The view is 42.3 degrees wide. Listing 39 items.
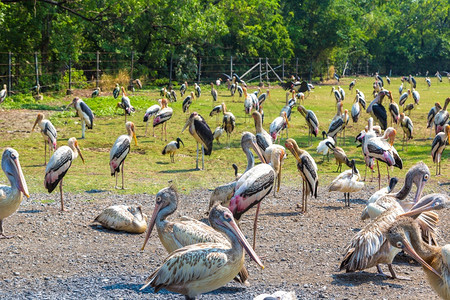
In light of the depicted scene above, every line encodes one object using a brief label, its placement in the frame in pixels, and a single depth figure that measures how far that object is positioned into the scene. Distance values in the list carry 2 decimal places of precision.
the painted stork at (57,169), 8.66
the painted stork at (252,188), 6.66
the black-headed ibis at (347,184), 8.92
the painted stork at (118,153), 10.24
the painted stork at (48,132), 12.55
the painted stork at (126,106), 17.44
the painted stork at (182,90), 26.40
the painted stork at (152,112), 16.22
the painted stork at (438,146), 11.64
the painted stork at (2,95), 19.66
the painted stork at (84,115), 15.18
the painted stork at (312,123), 14.89
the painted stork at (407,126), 15.06
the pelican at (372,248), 5.64
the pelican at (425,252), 4.64
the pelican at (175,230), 5.43
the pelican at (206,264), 4.55
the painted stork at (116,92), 22.84
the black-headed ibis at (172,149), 13.00
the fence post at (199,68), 32.84
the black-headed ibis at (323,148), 13.14
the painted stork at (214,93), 24.33
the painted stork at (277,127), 13.84
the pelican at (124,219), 7.38
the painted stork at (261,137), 11.17
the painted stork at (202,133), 12.87
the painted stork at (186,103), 19.52
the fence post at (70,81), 24.47
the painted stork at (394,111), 16.36
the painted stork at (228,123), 15.12
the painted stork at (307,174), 8.69
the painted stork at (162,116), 15.64
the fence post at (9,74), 21.72
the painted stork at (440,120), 14.69
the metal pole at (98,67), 26.66
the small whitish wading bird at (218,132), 15.01
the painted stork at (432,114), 16.33
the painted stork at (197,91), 26.09
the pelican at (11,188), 6.96
